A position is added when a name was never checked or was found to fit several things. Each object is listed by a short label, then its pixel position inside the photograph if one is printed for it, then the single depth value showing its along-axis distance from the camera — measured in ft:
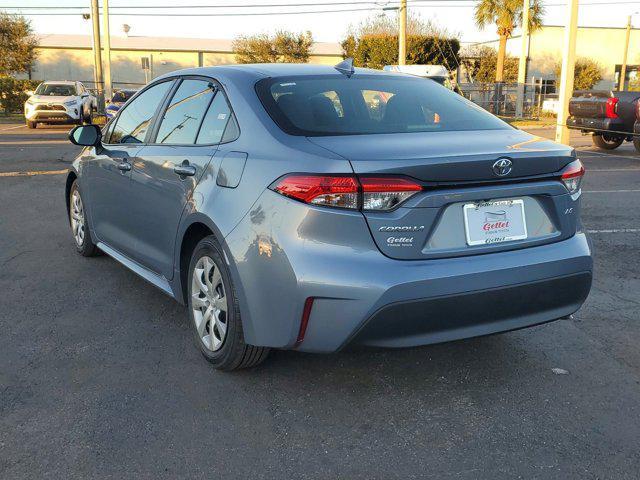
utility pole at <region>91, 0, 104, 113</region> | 87.51
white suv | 75.66
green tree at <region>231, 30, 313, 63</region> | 149.59
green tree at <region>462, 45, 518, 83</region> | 147.95
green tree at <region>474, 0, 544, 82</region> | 131.34
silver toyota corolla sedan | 9.58
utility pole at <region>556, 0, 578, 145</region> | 49.88
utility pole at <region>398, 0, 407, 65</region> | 88.58
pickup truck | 48.37
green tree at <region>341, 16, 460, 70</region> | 127.95
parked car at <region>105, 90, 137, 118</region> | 62.42
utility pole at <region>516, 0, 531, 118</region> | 105.19
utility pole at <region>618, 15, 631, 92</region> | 143.01
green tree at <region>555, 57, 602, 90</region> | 147.29
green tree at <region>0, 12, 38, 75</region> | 124.26
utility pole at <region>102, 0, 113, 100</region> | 88.79
